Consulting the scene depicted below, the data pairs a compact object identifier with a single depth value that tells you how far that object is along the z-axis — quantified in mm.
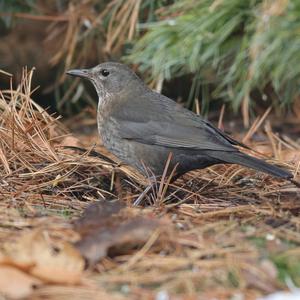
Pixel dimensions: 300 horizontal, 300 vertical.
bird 7816
